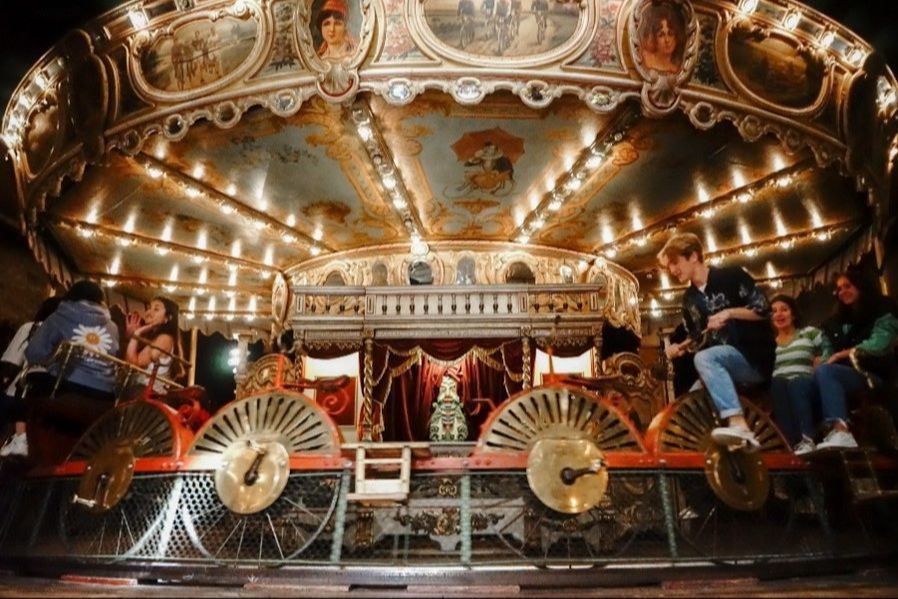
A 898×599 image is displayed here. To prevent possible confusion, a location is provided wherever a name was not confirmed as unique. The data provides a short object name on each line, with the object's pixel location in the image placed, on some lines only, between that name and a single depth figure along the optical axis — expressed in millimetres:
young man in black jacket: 4375
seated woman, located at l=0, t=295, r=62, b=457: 5293
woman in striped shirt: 4988
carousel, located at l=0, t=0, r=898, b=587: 4293
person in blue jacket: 5738
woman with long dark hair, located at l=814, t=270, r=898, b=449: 4703
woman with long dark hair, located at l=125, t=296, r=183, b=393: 6332
